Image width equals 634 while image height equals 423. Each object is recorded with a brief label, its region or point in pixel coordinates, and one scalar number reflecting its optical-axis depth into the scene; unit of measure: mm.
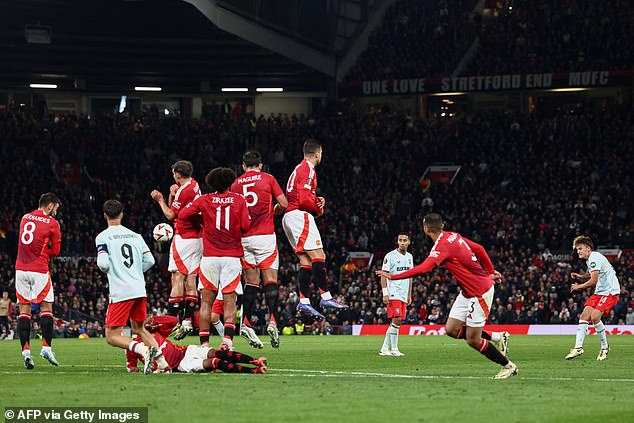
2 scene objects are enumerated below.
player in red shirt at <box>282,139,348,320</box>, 18797
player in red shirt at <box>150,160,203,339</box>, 18719
